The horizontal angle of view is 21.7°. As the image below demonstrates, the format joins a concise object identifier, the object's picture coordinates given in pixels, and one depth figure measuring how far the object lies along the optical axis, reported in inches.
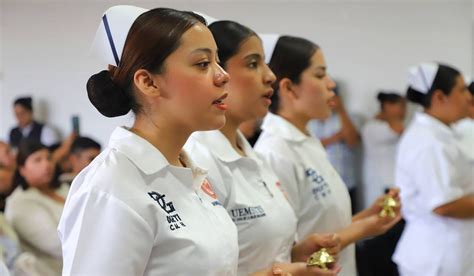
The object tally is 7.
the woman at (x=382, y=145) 219.9
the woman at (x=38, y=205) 113.3
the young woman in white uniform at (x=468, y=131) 128.1
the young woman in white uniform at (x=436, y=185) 116.6
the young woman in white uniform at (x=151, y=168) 73.0
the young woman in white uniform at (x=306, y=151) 100.4
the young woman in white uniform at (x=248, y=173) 87.9
